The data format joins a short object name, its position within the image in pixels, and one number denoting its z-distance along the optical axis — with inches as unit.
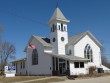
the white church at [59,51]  1584.6
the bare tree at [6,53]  2593.5
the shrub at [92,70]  1567.4
